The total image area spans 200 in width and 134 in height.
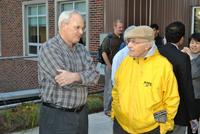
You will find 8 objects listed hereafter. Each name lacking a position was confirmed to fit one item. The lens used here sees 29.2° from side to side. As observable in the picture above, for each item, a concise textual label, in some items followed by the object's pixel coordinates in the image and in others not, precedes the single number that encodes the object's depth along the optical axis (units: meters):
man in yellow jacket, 3.17
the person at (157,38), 7.97
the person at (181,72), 3.41
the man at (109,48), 7.12
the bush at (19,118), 6.36
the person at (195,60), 4.74
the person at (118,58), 3.72
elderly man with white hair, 3.21
